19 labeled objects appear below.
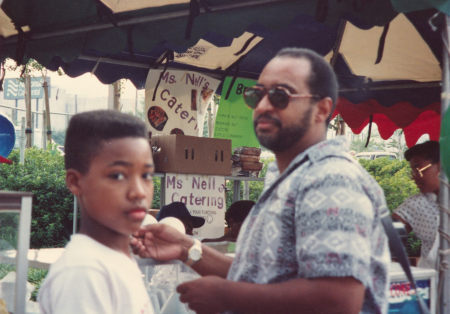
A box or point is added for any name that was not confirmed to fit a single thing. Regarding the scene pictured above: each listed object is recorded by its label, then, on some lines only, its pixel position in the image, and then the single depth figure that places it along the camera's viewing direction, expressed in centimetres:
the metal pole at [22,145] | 1184
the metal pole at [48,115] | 1894
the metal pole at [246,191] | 734
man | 136
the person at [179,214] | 434
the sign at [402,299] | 254
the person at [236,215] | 518
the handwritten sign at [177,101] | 577
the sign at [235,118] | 634
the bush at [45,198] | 1065
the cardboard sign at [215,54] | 559
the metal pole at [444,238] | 299
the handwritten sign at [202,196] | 509
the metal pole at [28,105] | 1928
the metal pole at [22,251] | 169
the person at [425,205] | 422
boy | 134
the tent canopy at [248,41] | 367
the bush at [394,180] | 910
